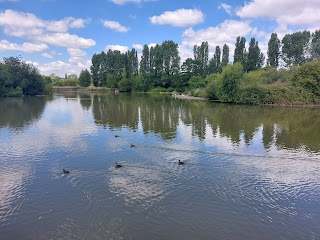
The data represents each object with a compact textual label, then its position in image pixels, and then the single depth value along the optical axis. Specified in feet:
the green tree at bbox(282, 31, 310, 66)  308.60
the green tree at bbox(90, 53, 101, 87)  448.65
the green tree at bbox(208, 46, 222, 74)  362.94
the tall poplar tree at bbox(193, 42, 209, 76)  368.27
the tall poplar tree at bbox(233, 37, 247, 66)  320.50
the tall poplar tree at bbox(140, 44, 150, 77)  401.49
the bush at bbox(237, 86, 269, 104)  214.07
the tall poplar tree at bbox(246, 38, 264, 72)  312.71
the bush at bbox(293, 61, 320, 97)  206.49
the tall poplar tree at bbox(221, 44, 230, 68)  353.10
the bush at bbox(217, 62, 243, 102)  223.30
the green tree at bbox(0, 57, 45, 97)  282.97
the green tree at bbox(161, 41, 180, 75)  378.12
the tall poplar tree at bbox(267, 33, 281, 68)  313.94
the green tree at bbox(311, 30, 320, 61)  300.59
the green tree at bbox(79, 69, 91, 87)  465.47
